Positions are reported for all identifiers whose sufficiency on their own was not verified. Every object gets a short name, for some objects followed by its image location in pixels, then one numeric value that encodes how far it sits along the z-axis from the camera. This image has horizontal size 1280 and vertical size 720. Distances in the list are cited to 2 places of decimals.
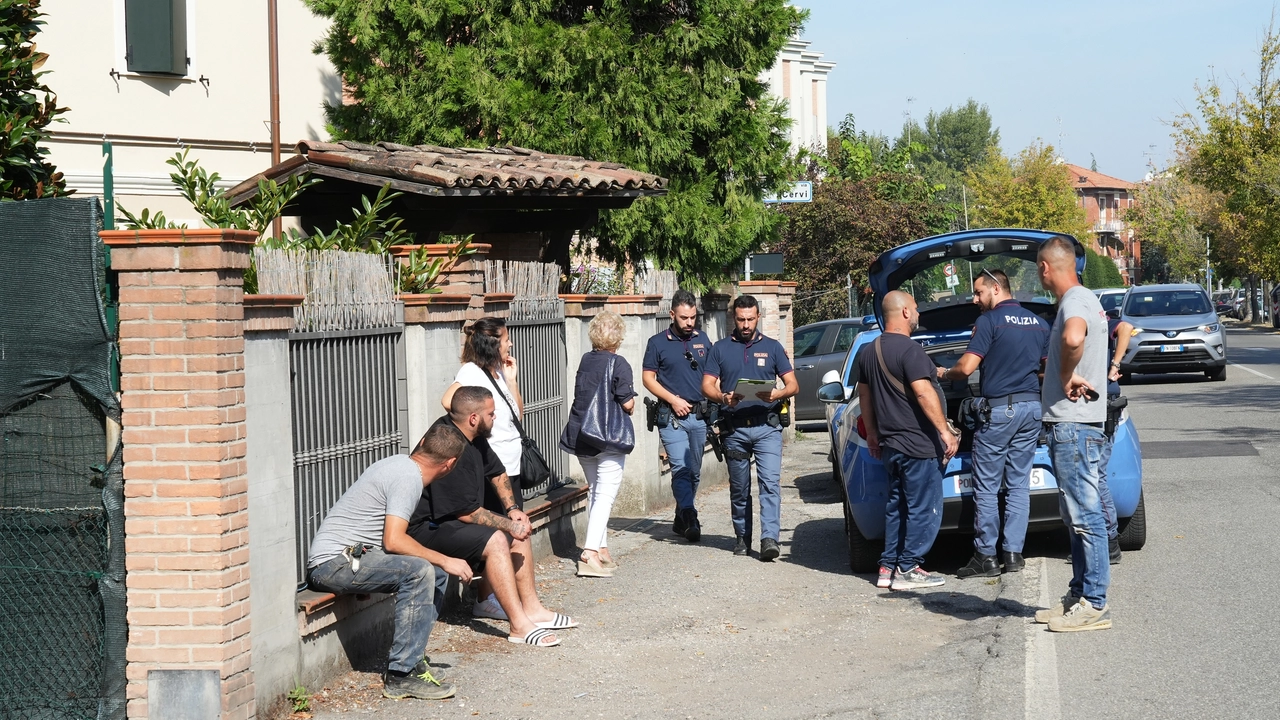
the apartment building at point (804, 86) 53.06
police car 8.55
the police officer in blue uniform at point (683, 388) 10.22
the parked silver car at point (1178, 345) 23.42
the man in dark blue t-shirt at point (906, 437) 8.12
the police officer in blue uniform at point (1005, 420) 8.27
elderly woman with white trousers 9.07
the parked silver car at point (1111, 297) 29.06
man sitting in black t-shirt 6.87
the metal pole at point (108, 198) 5.30
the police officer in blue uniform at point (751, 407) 9.34
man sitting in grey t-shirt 6.17
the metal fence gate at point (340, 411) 6.30
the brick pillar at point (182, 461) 5.28
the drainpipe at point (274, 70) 16.89
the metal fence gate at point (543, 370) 9.73
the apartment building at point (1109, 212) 120.81
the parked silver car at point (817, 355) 19.11
